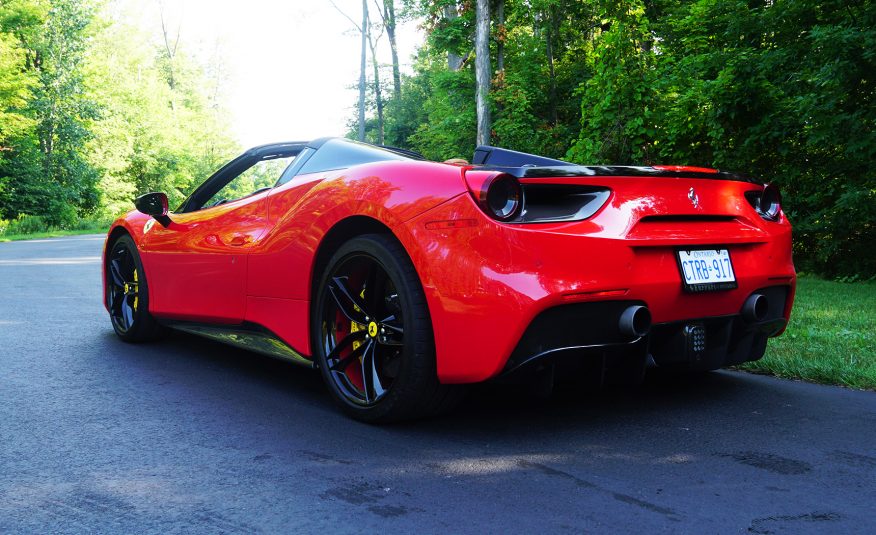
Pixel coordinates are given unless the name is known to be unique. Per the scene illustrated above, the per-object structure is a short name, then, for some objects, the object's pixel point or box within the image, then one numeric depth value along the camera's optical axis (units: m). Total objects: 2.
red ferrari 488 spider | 2.79
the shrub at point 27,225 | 29.47
